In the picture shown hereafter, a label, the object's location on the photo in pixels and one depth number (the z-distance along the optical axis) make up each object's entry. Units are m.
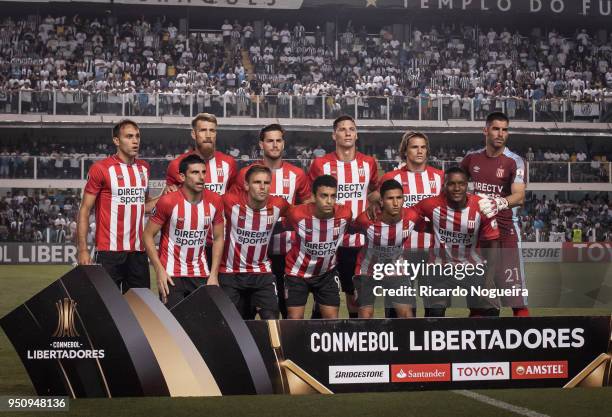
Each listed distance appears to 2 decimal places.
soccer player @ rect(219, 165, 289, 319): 7.79
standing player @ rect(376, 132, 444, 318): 8.50
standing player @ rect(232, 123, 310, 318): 8.13
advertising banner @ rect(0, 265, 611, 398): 6.64
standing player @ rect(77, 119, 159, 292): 8.28
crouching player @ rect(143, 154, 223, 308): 7.60
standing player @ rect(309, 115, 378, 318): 8.54
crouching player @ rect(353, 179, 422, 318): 7.21
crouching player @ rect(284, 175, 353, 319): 7.74
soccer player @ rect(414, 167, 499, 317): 7.90
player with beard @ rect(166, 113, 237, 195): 8.37
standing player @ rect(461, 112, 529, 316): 8.56
